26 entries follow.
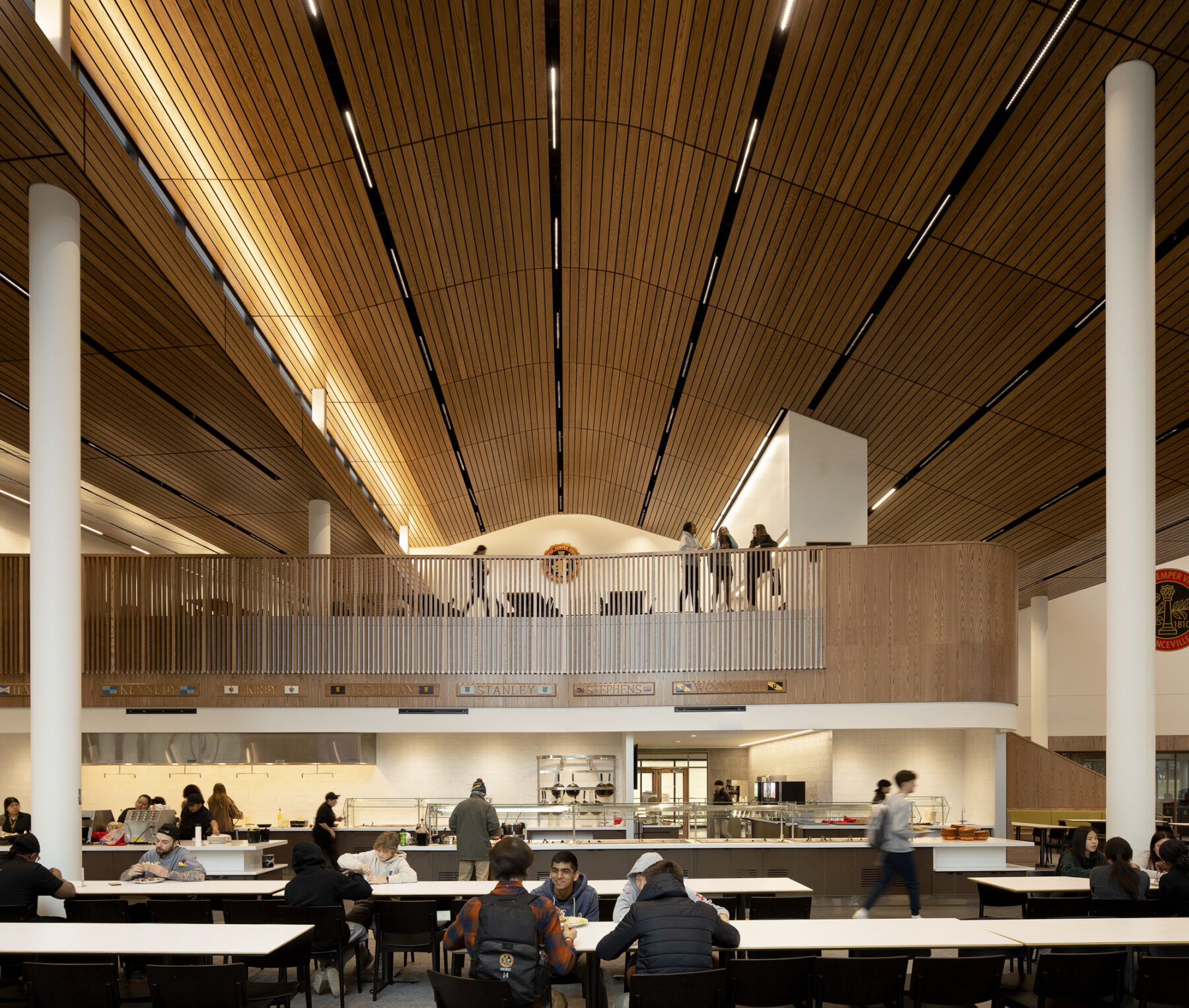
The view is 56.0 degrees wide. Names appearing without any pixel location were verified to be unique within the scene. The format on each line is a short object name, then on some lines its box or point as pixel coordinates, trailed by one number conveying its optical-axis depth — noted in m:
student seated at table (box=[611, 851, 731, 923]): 6.07
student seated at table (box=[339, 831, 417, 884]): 8.90
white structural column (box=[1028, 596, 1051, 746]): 25.80
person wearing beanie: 11.48
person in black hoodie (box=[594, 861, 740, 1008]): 5.06
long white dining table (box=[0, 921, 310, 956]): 5.45
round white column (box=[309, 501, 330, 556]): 16.77
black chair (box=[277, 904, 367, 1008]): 7.05
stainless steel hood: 14.28
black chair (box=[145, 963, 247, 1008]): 5.30
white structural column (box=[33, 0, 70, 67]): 7.28
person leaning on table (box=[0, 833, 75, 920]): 6.86
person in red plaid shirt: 4.76
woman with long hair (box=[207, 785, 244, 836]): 14.60
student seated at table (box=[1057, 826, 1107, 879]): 9.27
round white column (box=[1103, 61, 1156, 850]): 8.49
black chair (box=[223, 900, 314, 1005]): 6.09
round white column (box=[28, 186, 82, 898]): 7.98
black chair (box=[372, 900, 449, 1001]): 7.65
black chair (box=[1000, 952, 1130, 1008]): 5.45
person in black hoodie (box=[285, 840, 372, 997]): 7.33
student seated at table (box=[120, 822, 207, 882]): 8.86
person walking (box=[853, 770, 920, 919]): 9.40
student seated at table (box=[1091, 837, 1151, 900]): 7.37
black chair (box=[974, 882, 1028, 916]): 9.06
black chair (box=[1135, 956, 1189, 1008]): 5.40
